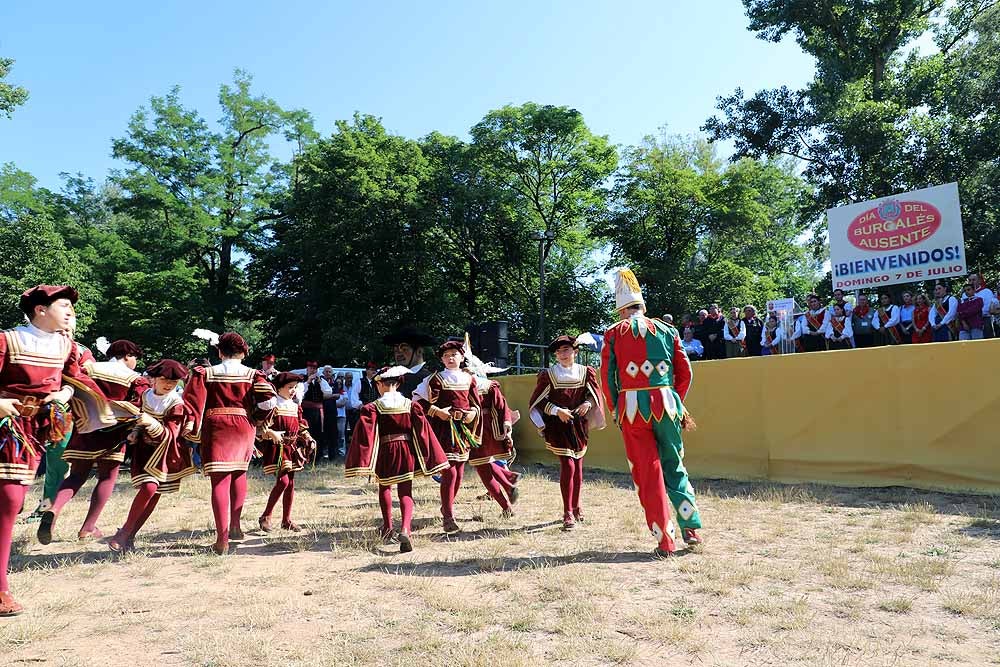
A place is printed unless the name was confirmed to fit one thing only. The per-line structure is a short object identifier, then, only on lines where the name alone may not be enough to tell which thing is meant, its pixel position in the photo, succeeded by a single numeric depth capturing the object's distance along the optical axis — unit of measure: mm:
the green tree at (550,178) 30328
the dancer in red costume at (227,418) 6105
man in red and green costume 5586
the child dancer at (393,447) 6266
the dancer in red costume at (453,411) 6812
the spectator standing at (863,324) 12578
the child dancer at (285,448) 7328
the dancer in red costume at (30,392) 4398
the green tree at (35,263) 26719
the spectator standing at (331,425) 14625
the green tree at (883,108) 21406
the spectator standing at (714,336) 13836
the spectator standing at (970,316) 11125
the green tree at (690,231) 29156
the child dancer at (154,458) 6176
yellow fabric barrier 7531
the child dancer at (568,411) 6985
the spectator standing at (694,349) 14039
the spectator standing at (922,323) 11742
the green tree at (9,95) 22016
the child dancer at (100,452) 6609
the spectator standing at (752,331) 13609
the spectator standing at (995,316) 11008
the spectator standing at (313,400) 13875
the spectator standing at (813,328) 12992
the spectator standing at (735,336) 13617
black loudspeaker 14977
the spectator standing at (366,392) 14536
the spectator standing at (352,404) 15164
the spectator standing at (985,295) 11094
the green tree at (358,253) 29078
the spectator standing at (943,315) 11492
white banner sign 13828
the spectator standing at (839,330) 12578
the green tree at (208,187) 30594
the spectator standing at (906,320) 12125
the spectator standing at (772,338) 13234
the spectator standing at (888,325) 12289
